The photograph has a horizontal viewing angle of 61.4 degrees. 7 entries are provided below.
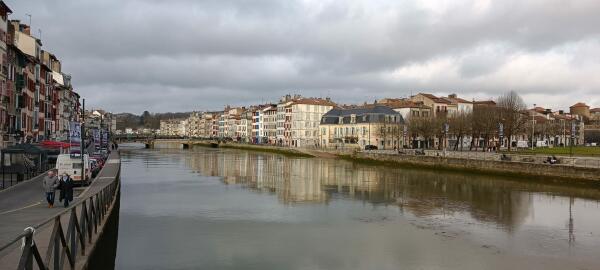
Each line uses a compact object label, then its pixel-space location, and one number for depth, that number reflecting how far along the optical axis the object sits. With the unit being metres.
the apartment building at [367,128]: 97.31
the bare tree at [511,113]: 68.98
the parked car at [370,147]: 92.81
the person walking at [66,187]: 20.50
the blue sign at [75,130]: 33.44
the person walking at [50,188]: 19.95
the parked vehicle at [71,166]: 28.98
